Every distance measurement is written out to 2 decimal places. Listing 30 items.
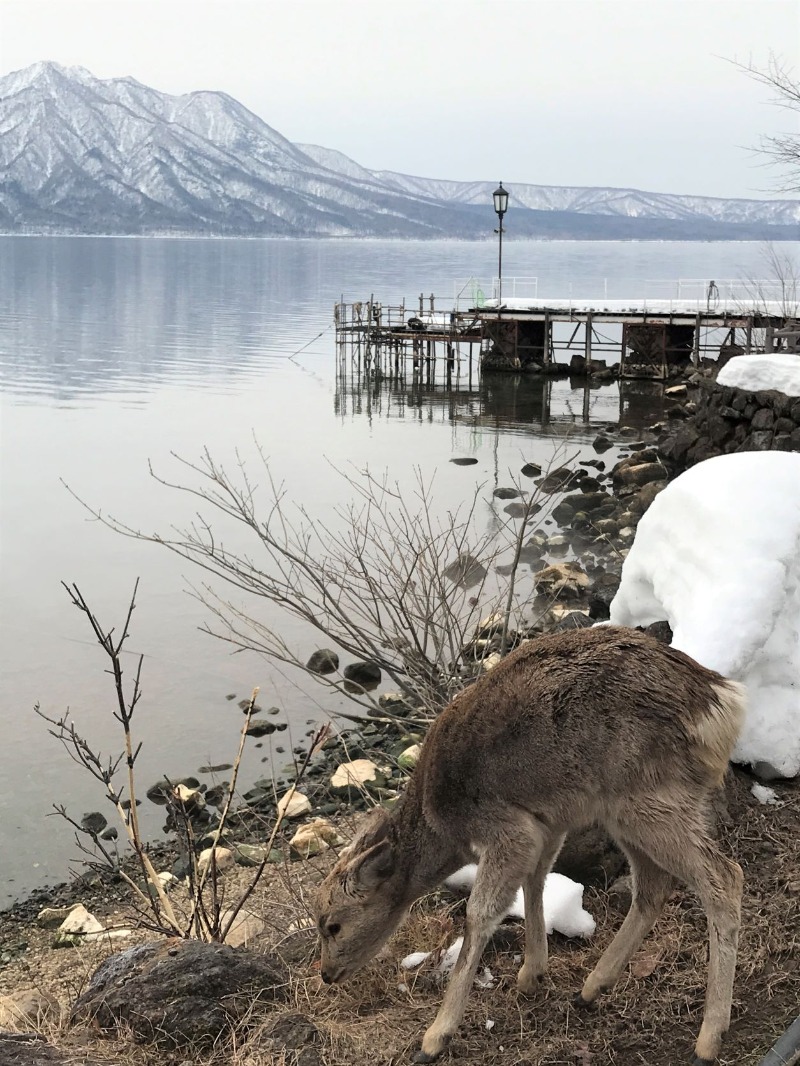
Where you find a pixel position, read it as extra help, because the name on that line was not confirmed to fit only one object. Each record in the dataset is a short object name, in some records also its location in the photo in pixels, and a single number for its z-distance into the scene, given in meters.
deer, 4.64
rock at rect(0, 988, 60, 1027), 5.96
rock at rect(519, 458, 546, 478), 30.16
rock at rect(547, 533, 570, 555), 21.58
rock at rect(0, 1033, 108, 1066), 4.62
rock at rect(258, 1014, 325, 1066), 4.96
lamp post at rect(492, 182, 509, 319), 46.15
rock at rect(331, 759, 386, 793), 12.20
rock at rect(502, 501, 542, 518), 23.18
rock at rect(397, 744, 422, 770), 11.58
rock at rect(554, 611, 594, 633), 15.74
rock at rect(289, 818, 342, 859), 10.14
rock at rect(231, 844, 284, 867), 10.61
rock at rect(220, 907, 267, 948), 7.63
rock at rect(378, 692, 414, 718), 14.08
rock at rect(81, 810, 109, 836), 12.41
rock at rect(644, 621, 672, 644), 8.53
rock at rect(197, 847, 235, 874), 10.63
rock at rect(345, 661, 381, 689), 16.09
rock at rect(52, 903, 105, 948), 9.78
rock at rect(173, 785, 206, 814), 12.38
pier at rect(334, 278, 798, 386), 49.44
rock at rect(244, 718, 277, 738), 14.83
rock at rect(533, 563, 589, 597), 18.03
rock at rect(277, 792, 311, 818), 11.87
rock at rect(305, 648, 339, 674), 16.48
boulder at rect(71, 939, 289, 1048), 5.31
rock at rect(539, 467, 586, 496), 26.34
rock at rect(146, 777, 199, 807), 13.02
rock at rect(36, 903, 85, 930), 10.41
